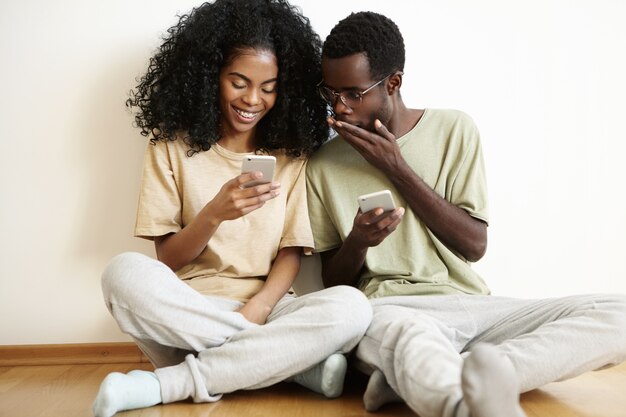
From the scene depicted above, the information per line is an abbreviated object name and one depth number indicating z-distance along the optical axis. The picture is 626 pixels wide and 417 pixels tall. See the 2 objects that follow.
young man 1.42
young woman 1.51
